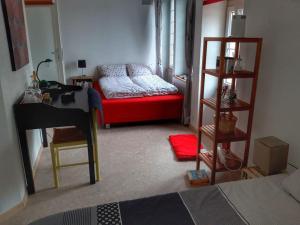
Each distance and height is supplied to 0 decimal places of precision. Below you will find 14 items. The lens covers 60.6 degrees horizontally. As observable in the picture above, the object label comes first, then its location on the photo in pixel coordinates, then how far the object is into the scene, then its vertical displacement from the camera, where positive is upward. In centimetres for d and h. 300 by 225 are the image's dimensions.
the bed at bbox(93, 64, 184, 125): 385 -93
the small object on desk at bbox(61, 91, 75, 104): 251 -54
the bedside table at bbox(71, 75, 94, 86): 545 -79
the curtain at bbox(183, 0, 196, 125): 344 -10
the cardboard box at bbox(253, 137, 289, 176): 188 -82
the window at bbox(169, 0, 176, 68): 497 +16
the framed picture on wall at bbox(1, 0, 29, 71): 208 +9
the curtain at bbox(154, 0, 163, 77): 518 +15
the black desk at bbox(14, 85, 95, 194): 214 -64
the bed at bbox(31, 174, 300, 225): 134 -90
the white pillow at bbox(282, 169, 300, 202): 153 -85
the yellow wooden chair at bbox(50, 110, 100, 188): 232 -88
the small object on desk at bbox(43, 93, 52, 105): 248 -54
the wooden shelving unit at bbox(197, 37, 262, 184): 212 -56
